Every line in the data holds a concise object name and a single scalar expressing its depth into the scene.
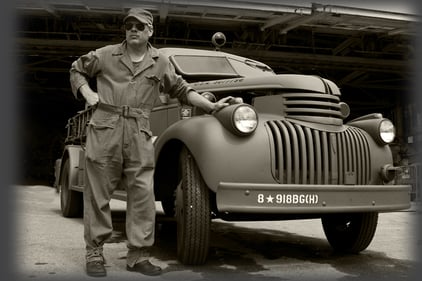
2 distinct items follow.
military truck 3.62
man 3.60
